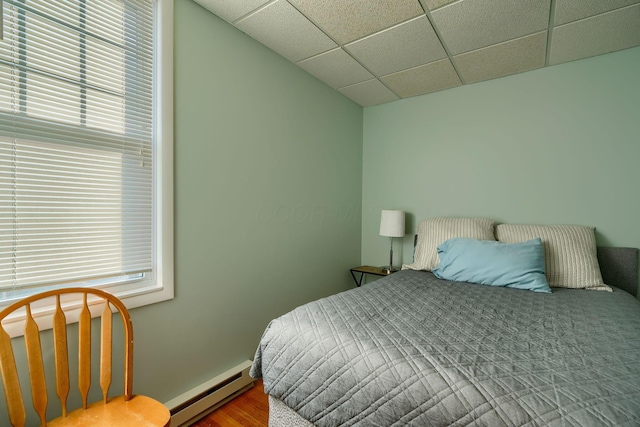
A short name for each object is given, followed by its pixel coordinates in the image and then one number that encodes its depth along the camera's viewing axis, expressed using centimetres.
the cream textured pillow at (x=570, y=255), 192
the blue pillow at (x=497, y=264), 187
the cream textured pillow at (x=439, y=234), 237
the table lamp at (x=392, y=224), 281
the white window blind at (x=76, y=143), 114
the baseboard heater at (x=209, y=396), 158
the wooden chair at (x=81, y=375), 99
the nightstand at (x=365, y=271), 289
